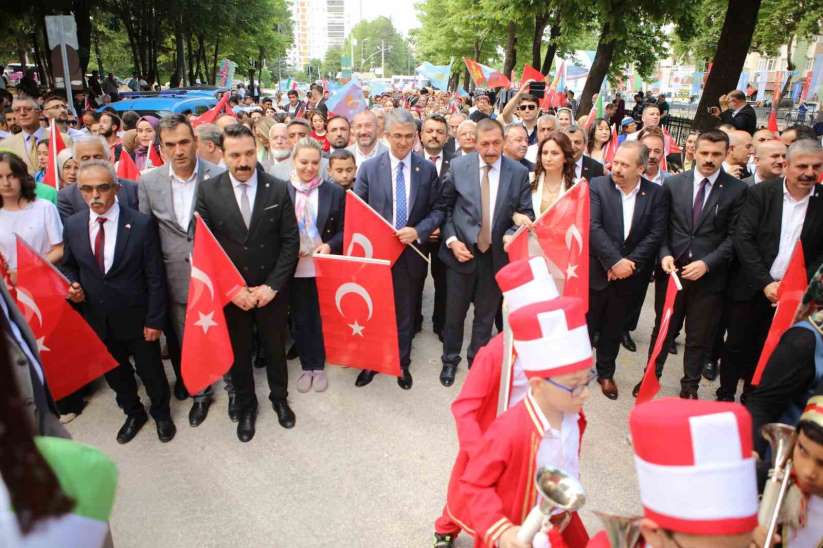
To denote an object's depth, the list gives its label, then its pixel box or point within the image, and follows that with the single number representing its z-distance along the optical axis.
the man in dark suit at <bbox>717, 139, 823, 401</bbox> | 3.73
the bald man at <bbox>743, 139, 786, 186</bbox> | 4.53
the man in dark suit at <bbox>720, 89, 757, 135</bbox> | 8.59
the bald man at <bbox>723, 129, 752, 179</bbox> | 5.58
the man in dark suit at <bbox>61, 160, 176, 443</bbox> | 3.46
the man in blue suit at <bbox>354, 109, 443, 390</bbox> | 4.39
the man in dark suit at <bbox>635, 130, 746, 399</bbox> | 4.06
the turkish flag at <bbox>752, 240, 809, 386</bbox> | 3.43
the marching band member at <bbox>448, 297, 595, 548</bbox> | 1.75
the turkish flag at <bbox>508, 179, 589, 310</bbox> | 3.77
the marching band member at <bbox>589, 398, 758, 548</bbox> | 1.24
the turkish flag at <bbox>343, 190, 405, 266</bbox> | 4.24
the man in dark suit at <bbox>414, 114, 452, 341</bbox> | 5.54
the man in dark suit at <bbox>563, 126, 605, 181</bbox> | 5.49
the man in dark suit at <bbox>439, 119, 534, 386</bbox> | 4.37
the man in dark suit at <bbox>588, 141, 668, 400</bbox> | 4.12
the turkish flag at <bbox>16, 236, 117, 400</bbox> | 3.27
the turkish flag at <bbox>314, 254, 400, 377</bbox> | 3.98
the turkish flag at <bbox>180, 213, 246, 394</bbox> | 3.39
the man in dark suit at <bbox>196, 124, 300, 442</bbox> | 3.54
